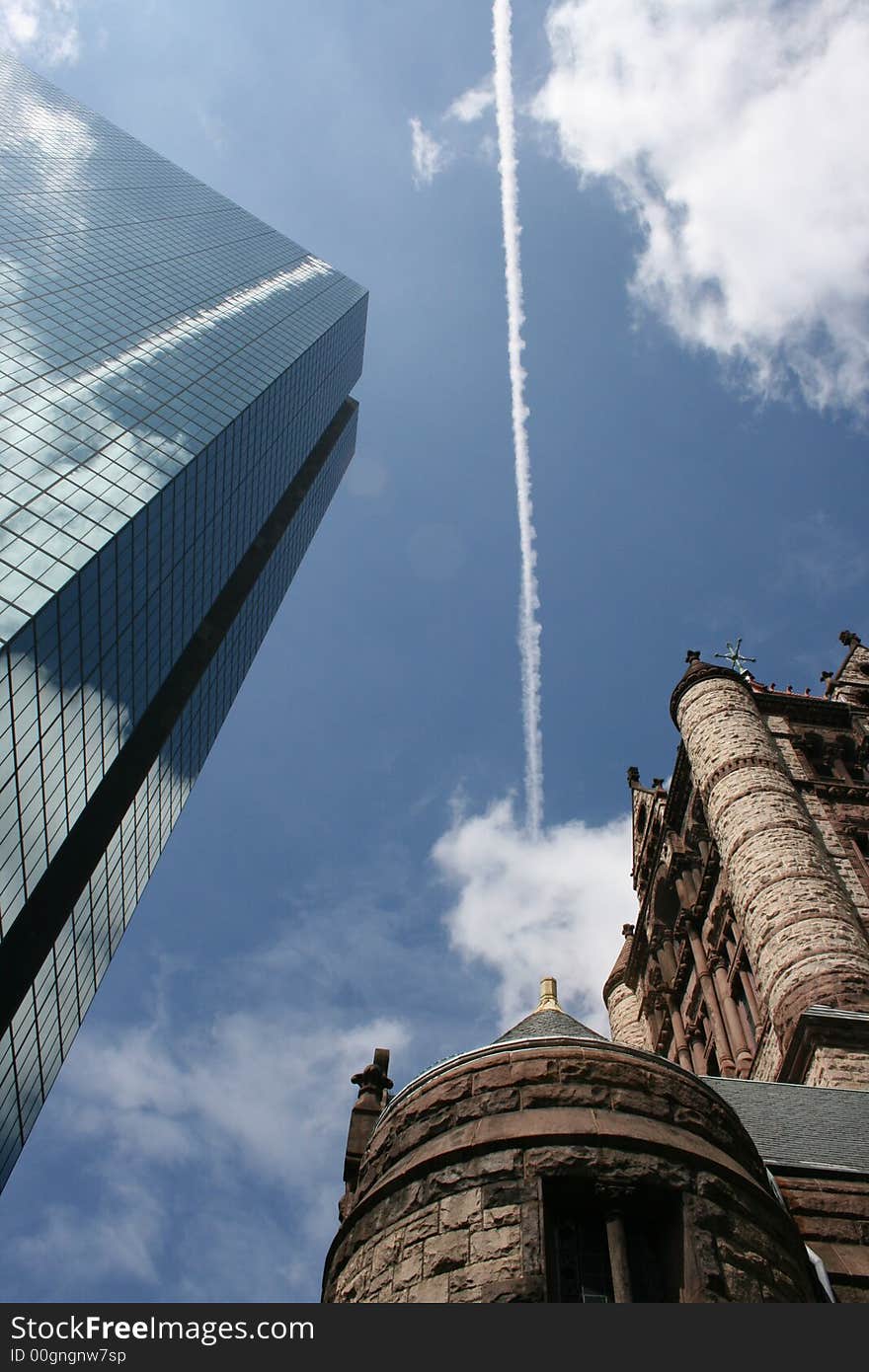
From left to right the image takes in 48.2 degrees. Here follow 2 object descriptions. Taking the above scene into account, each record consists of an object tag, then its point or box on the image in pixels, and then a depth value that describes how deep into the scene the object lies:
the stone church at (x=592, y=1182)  9.55
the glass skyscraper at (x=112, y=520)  48.00
